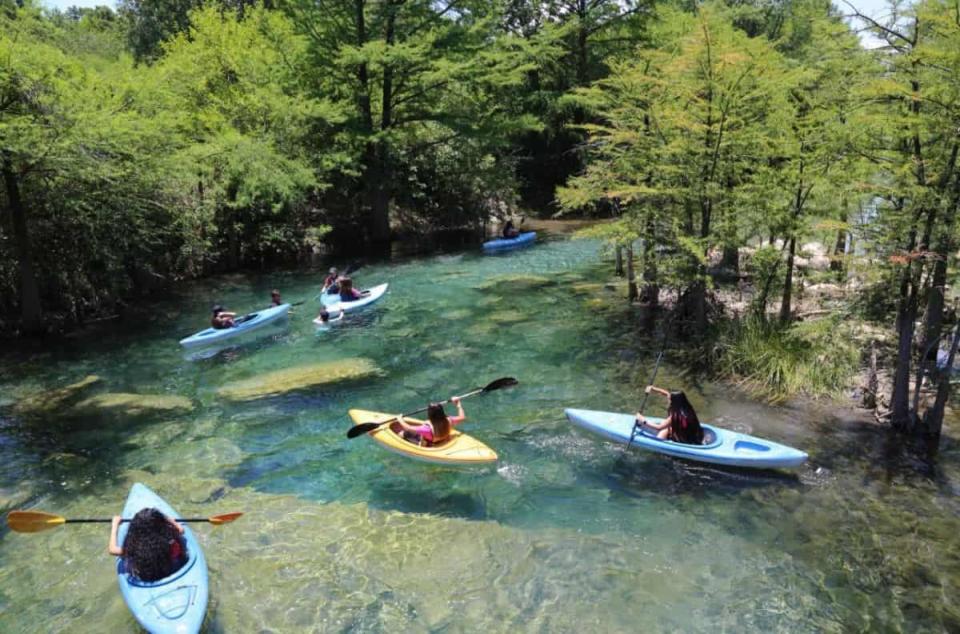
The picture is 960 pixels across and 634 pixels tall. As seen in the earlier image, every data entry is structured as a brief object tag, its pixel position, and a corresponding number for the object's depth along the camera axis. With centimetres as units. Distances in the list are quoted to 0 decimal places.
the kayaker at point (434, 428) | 915
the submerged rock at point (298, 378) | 1201
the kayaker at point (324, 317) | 1620
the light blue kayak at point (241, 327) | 1459
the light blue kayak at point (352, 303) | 1678
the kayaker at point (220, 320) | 1492
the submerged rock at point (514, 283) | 1959
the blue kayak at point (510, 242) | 2580
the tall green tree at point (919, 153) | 790
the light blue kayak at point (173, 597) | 591
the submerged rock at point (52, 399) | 1138
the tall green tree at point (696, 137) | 1115
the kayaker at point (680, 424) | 921
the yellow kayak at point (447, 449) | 876
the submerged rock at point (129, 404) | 1131
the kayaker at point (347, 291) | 1720
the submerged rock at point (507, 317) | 1620
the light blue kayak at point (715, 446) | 866
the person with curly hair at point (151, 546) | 655
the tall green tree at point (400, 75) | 2431
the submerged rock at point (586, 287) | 1877
